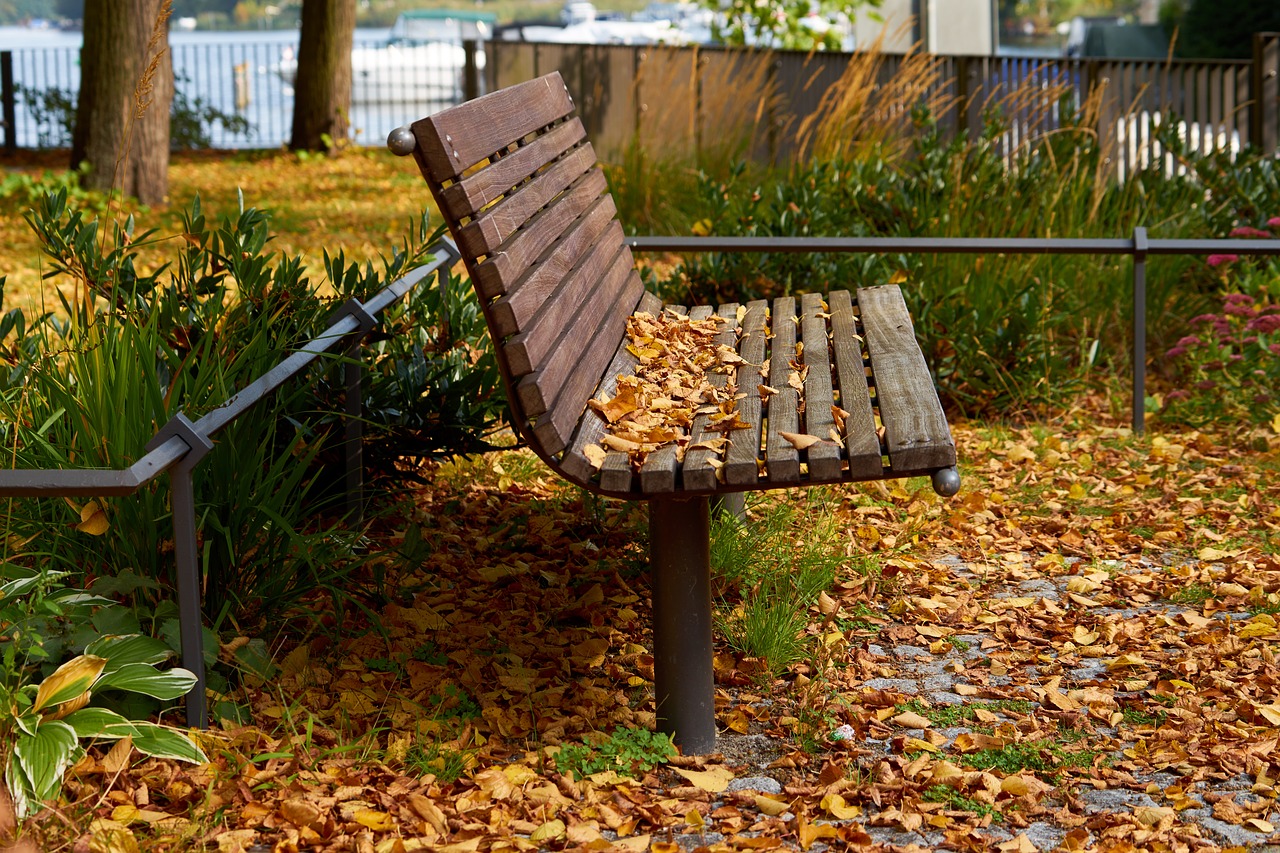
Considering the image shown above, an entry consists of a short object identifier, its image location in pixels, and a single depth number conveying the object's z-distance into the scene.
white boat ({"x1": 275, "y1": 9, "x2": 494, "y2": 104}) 21.64
